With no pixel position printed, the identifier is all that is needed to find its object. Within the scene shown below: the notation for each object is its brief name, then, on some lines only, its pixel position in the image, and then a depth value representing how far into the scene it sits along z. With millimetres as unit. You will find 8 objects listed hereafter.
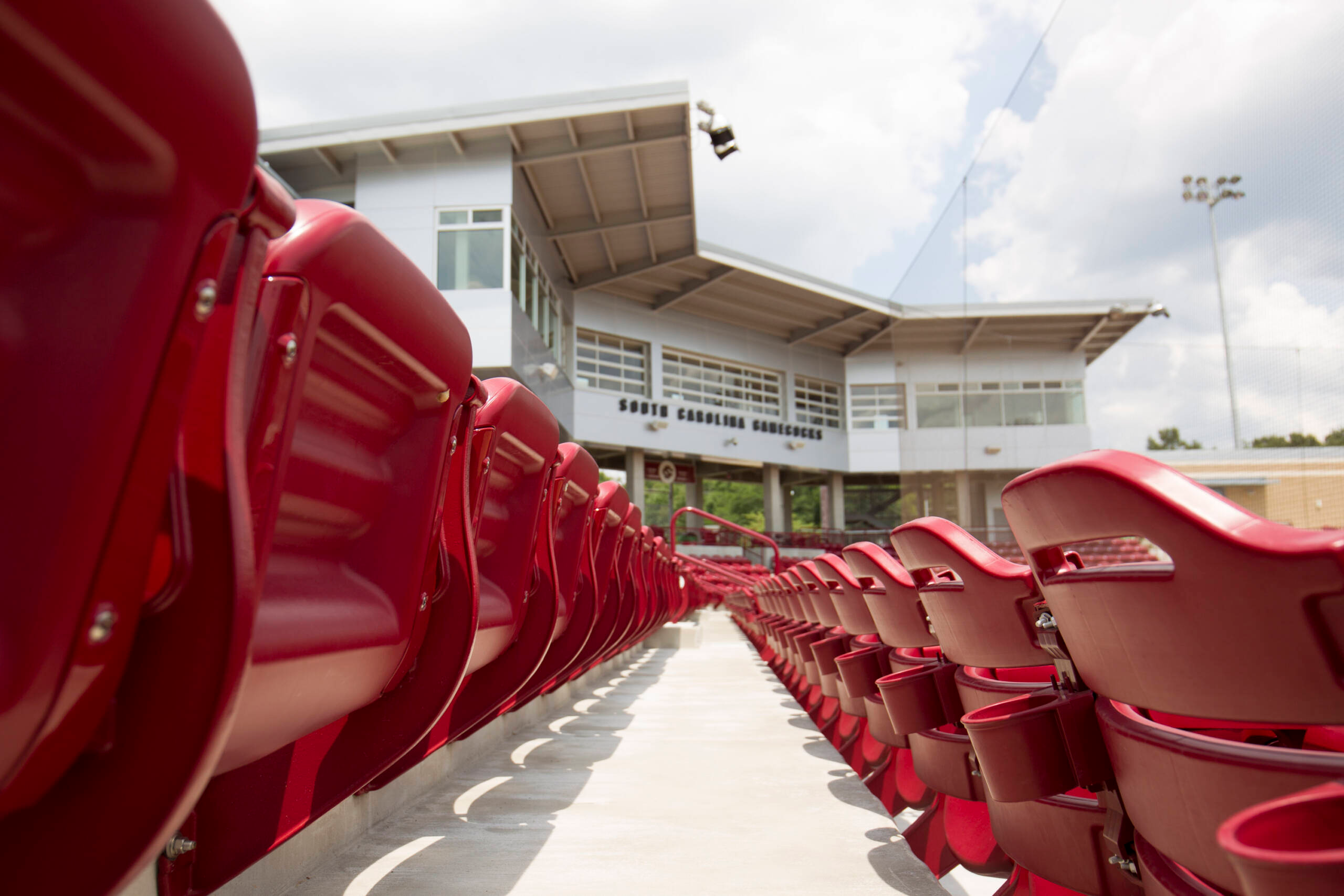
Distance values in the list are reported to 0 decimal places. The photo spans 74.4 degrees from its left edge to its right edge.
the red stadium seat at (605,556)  2482
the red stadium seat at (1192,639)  561
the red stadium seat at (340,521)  691
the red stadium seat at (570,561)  1855
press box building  15500
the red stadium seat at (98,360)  420
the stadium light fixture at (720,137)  15258
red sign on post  26266
